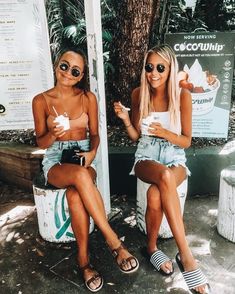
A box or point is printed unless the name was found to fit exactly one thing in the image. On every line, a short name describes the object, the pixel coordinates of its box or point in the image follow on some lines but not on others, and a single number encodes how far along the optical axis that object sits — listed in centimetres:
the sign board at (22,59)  272
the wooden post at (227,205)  240
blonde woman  207
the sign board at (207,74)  297
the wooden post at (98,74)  231
